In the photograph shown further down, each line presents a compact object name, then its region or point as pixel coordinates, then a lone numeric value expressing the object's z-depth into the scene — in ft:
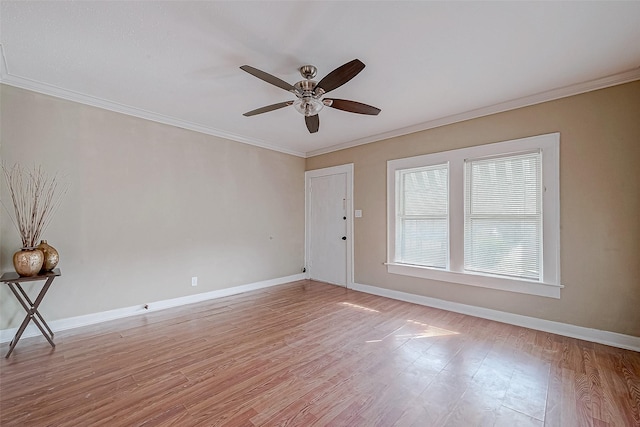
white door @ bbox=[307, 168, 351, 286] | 16.40
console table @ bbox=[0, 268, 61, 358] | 8.05
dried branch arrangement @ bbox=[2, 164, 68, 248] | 9.04
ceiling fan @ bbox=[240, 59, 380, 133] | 6.89
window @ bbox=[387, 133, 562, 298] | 9.91
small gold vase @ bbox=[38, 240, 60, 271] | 8.71
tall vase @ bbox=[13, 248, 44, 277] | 8.13
